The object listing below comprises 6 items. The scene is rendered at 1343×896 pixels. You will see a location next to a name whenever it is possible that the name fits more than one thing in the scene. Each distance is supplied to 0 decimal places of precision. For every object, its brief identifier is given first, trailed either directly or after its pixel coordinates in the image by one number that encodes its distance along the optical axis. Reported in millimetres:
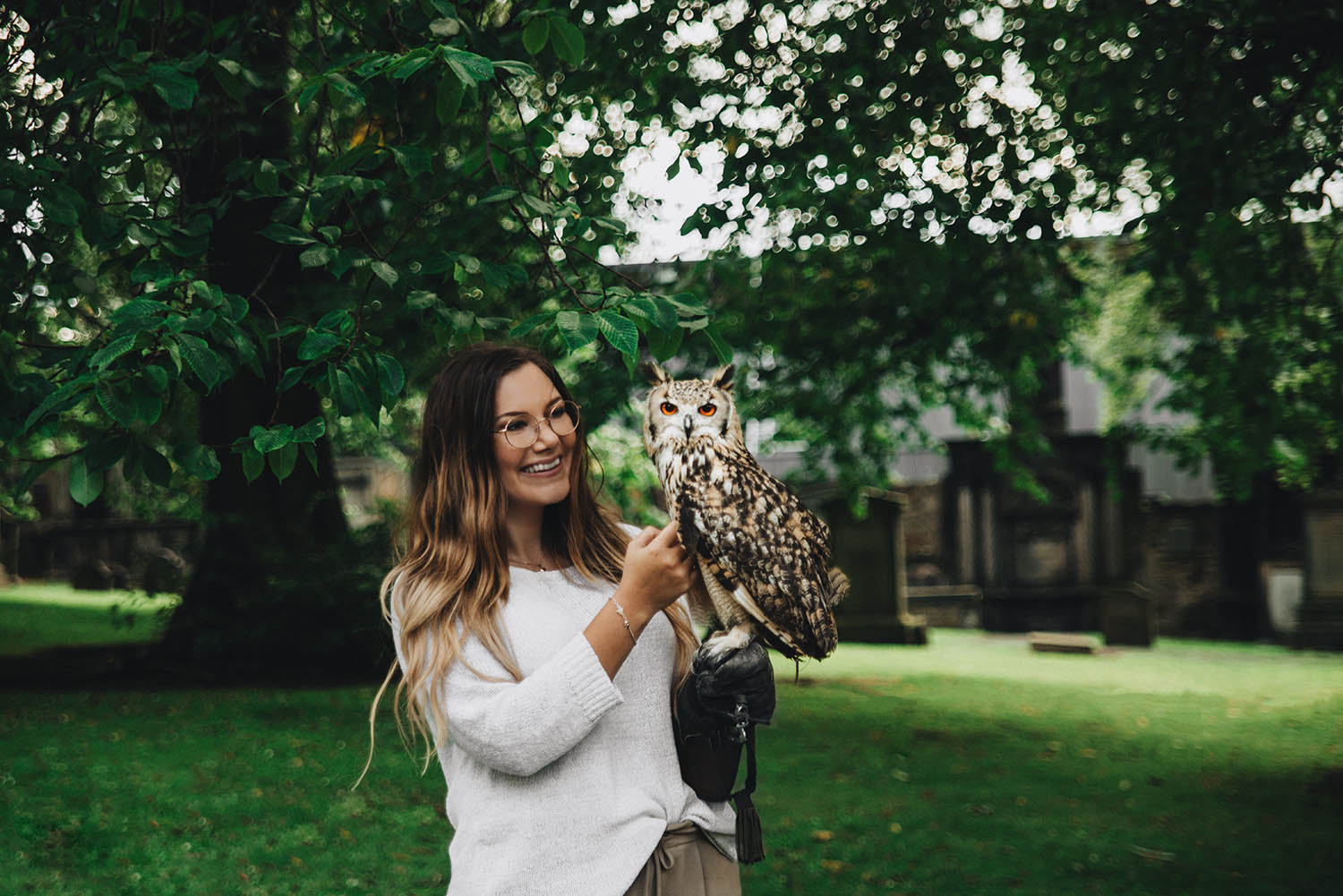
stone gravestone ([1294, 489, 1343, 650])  18281
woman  2004
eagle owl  2221
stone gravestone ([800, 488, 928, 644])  16844
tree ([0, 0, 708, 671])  2496
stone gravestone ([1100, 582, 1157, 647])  18984
